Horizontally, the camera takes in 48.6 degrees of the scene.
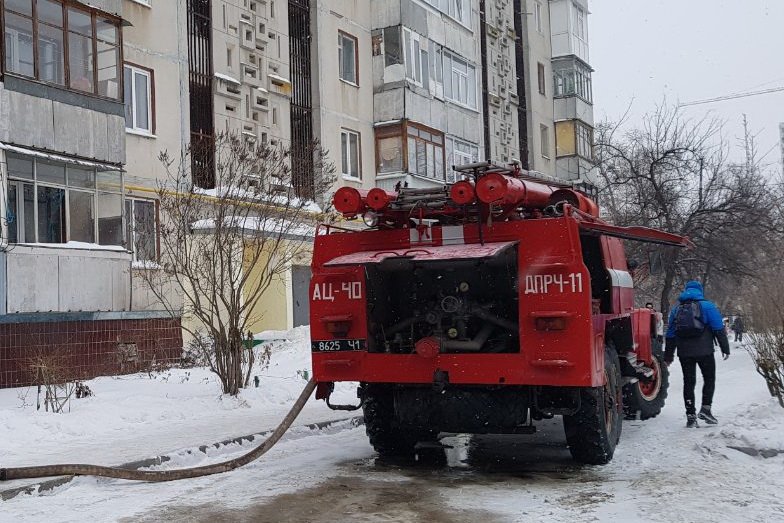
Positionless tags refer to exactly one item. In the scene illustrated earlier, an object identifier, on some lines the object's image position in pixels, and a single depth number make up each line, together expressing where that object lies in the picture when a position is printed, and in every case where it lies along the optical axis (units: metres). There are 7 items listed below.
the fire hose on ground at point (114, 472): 7.59
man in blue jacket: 10.46
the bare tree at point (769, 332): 11.34
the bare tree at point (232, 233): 12.80
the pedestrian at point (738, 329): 32.75
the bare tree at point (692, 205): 23.95
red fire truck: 7.43
